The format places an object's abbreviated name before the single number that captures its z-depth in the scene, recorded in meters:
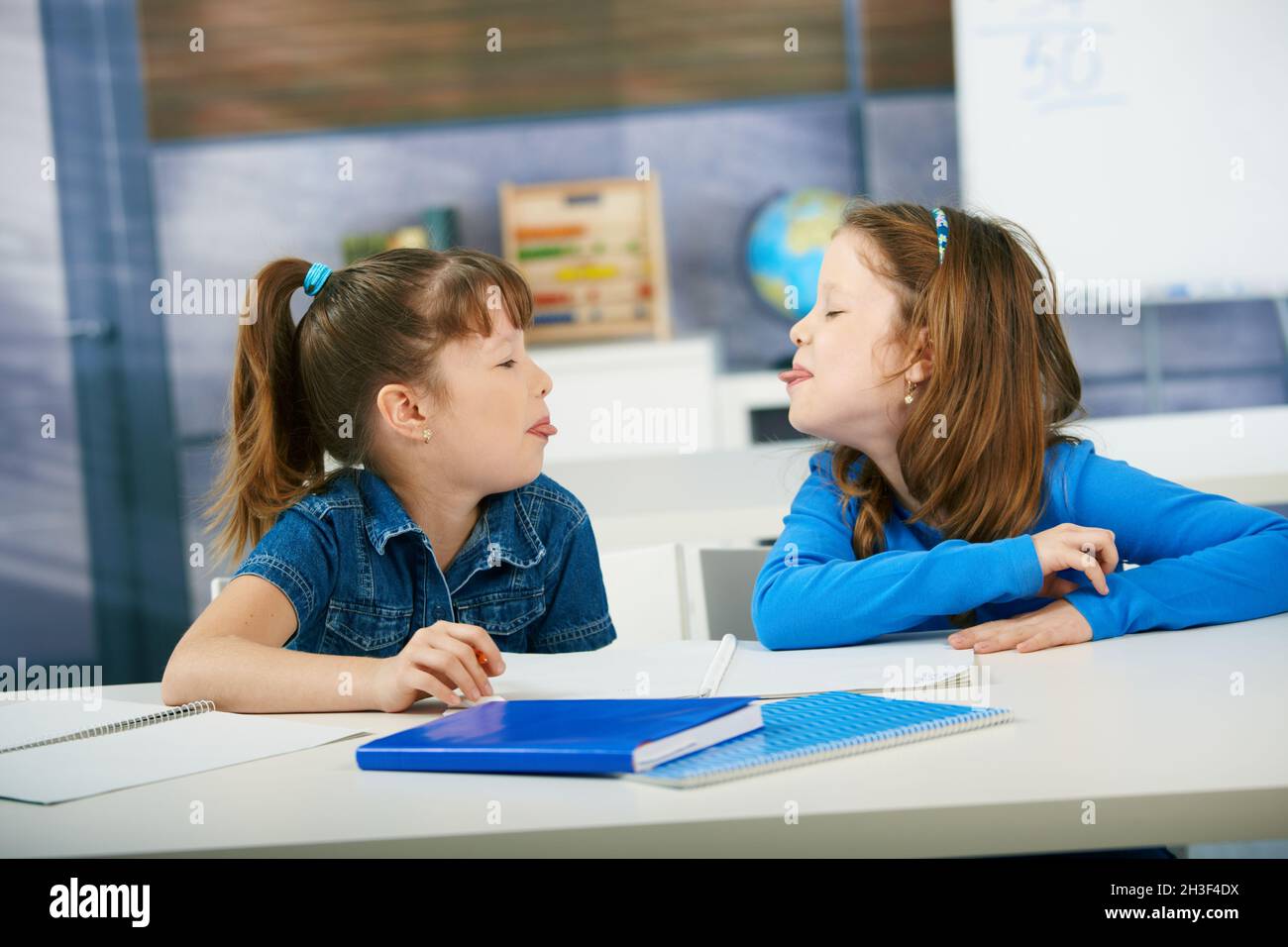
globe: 4.24
